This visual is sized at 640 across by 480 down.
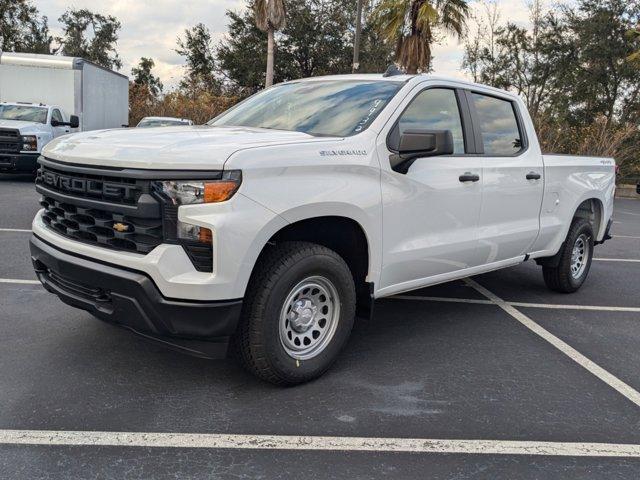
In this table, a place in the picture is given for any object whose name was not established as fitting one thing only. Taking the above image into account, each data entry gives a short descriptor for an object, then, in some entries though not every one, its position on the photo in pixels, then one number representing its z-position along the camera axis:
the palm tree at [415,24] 19.80
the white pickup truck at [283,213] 3.11
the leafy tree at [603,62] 30.45
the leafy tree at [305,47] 36.44
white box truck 13.62
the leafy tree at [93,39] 60.31
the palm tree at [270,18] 24.72
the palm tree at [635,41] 26.17
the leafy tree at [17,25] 38.28
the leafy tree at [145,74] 60.25
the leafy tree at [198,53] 41.63
